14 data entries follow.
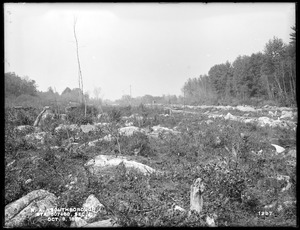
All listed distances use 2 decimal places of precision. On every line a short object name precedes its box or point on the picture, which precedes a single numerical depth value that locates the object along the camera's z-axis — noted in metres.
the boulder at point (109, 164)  6.12
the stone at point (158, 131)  11.00
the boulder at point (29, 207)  3.81
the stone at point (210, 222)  3.68
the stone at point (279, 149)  7.76
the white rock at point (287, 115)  16.21
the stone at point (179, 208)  4.07
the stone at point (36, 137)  8.95
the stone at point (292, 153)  6.83
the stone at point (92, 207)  3.98
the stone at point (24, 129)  10.50
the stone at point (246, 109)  24.20
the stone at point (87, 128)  11.12
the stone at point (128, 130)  9.91
